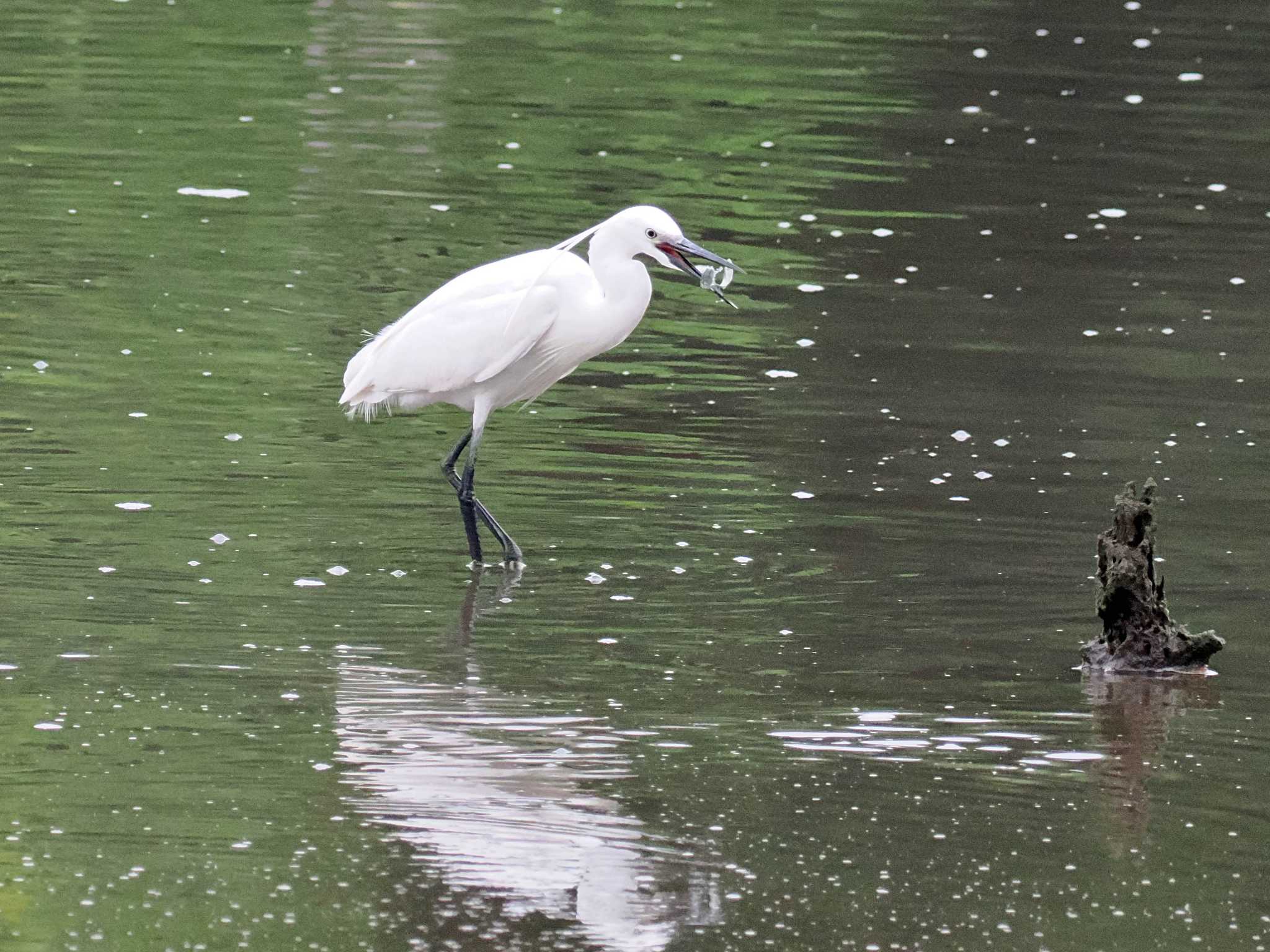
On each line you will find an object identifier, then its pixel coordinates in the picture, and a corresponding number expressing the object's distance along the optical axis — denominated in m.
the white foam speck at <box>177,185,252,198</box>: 29.44
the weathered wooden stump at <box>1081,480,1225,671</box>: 13.84
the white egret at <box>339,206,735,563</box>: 16.97
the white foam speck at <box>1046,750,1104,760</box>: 12.99
